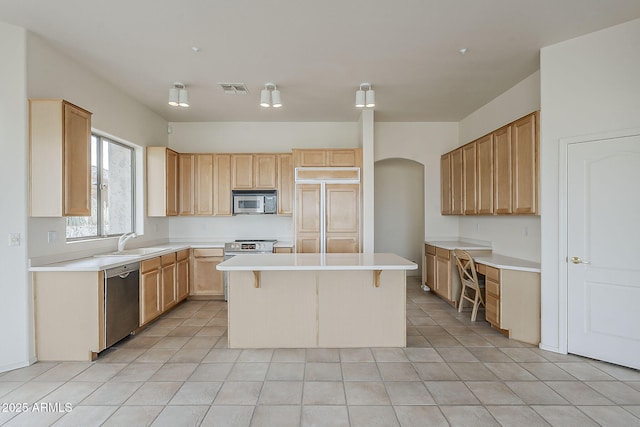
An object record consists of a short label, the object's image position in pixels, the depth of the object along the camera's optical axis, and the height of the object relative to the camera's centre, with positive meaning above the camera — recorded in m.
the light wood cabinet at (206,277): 5.13 -1.01
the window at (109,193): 3.82 +0.28
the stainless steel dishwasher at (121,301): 3.12 -0.90
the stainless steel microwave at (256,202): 5.31 +0.18
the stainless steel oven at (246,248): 5.06 -0.55
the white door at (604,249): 2.78 -0.35
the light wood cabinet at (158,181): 4.89 +0.50
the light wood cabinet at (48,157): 2.88 +0.52
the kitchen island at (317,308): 3.29 -0.97
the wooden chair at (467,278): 4.02 -0.87
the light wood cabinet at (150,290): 3.76 -0.92
